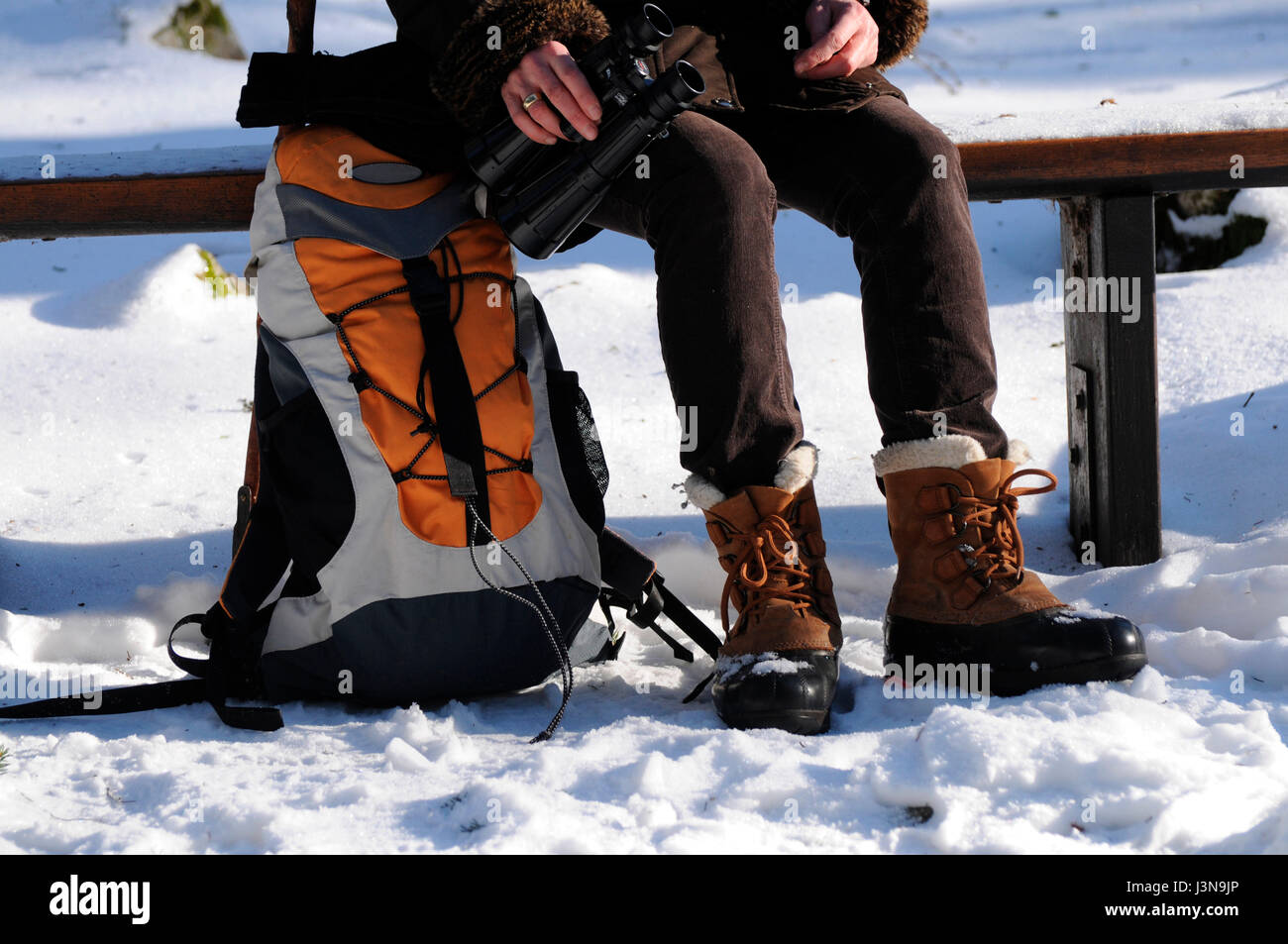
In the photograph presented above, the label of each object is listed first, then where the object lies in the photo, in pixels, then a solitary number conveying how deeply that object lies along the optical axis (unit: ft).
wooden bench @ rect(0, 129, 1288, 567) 12.22
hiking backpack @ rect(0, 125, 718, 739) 11.12
